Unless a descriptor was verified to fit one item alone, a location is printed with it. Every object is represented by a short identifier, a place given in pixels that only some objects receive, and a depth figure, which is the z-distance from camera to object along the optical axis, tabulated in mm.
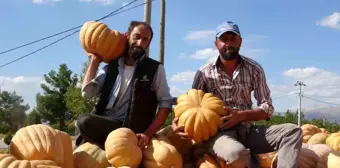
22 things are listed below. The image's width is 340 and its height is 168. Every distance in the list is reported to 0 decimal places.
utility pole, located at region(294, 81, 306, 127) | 52269
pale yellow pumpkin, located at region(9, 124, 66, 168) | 3506
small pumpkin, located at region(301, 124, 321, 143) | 6671
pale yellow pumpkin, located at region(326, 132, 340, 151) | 5545
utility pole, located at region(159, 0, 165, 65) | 11741
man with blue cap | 4012
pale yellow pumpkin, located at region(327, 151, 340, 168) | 4148
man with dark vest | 4355
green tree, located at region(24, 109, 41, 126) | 44656
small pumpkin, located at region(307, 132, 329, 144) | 5973
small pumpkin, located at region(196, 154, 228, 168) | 4047
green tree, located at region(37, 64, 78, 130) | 43938
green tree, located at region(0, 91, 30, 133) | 44125
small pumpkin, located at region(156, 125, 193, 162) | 4422
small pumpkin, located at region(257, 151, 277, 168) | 4496
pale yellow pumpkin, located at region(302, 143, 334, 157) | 4778
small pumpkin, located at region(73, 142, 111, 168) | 3869
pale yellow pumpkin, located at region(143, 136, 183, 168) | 3799
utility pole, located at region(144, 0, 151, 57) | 10271
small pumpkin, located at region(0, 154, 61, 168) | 3145
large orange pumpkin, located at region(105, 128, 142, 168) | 3750
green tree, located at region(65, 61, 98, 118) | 28986
